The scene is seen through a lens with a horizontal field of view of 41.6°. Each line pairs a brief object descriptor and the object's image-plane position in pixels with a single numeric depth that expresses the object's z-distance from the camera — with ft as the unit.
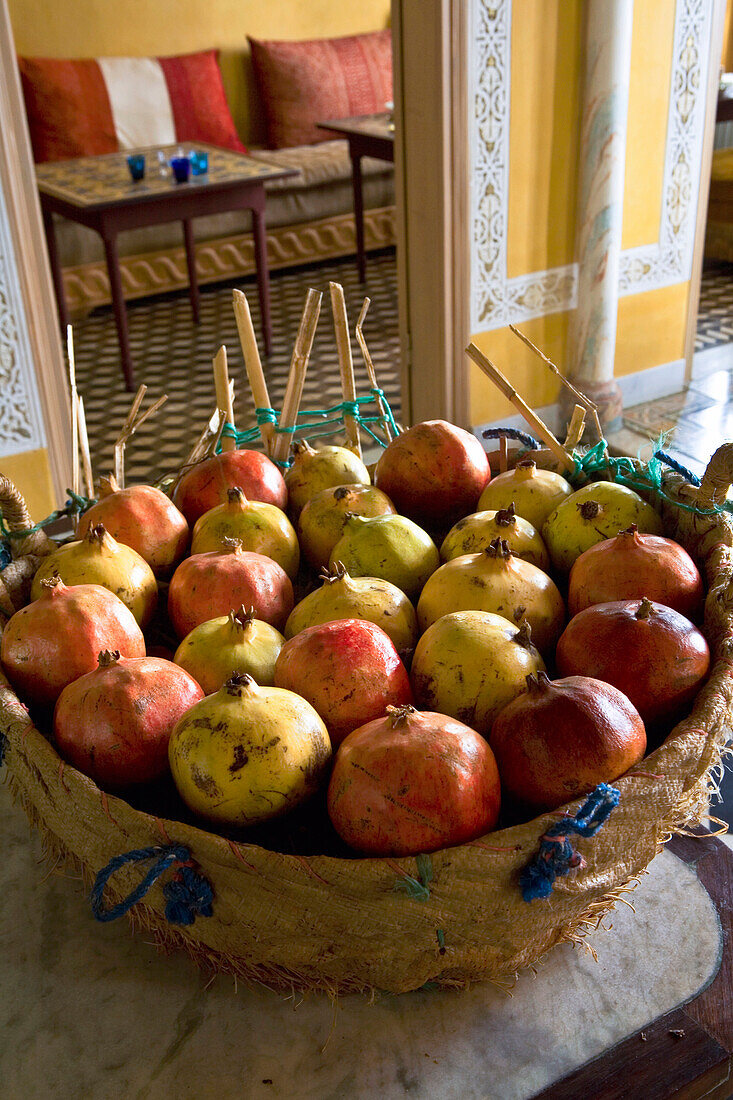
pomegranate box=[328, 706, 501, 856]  2.07
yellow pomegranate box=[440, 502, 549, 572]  3.14
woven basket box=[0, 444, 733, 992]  1.99
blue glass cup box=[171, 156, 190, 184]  12.39
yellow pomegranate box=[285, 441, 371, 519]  3.75
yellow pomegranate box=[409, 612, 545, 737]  2.48
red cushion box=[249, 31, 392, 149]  17.93
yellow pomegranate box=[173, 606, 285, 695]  2.66
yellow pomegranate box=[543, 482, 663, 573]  3.22
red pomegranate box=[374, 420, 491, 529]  3.63
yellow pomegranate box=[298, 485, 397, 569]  3.41
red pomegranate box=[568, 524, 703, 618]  2.85
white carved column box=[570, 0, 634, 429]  9.12
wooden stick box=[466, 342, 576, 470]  3.51
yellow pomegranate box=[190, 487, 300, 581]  3.28
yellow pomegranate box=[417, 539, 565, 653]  2.80
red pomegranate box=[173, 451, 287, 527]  3.61
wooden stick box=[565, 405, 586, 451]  3.88
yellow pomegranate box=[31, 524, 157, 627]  3.07
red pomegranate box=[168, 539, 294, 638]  2.96
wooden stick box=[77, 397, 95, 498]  3.89
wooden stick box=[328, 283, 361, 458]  3.81
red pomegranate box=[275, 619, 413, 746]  2.47
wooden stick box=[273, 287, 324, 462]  3.76
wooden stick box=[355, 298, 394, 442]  4.06
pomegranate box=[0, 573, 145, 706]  2.70
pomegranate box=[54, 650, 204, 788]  2.38
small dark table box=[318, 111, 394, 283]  14.74
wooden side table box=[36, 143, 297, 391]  11.97
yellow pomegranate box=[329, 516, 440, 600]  3.14
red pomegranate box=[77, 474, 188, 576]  3.38
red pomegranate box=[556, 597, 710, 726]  2.48
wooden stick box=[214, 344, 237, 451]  3.91
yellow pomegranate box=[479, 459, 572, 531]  3.47
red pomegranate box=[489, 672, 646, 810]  2.19
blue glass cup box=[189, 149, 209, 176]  12.92
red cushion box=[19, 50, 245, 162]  15.72
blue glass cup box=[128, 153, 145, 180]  12.64
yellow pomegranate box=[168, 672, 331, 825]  2.20
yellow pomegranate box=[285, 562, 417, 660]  2.80
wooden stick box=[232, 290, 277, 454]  3.84
